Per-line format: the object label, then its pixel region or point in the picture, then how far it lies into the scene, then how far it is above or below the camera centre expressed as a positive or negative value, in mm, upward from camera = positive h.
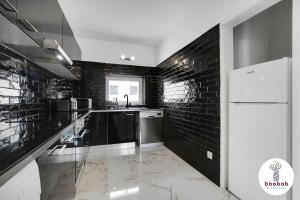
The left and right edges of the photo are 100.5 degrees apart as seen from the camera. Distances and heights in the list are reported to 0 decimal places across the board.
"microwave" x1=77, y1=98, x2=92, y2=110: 2563 -94
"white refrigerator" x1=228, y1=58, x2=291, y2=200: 984 -201
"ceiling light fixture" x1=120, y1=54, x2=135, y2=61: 3042 +1024
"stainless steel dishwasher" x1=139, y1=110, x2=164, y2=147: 2721 -625
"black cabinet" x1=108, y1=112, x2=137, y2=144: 2642 -597
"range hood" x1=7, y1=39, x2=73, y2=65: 955 +449
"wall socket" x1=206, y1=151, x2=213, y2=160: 1624 -726
